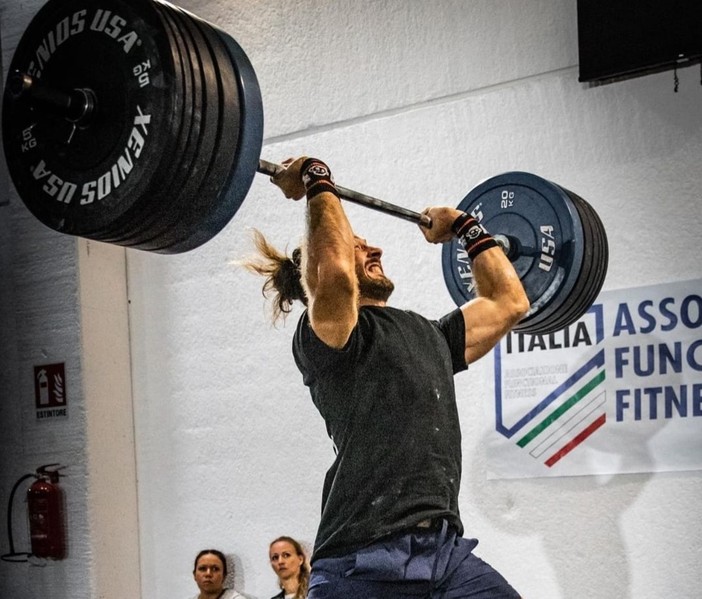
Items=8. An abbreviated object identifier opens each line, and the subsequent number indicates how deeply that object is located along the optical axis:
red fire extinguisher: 4.59
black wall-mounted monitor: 3.46
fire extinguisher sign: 4.69
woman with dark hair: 4.34
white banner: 3.46
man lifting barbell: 2.26
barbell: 2.07
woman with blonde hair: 4.15
